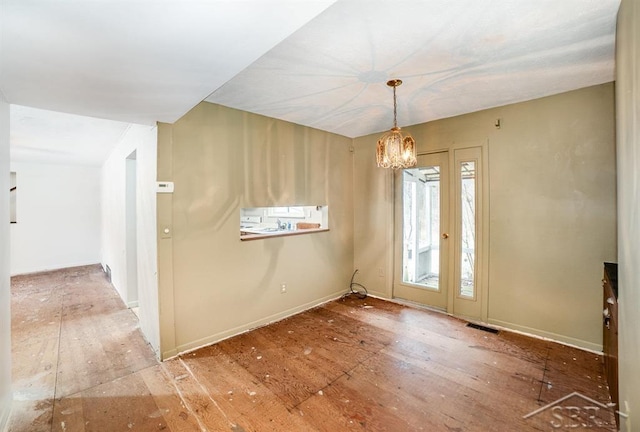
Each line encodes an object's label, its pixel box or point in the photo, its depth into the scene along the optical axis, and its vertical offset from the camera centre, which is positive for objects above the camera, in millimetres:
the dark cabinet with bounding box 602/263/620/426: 1841 -863
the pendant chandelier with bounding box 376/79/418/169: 2625 +583
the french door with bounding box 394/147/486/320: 3443 -291
